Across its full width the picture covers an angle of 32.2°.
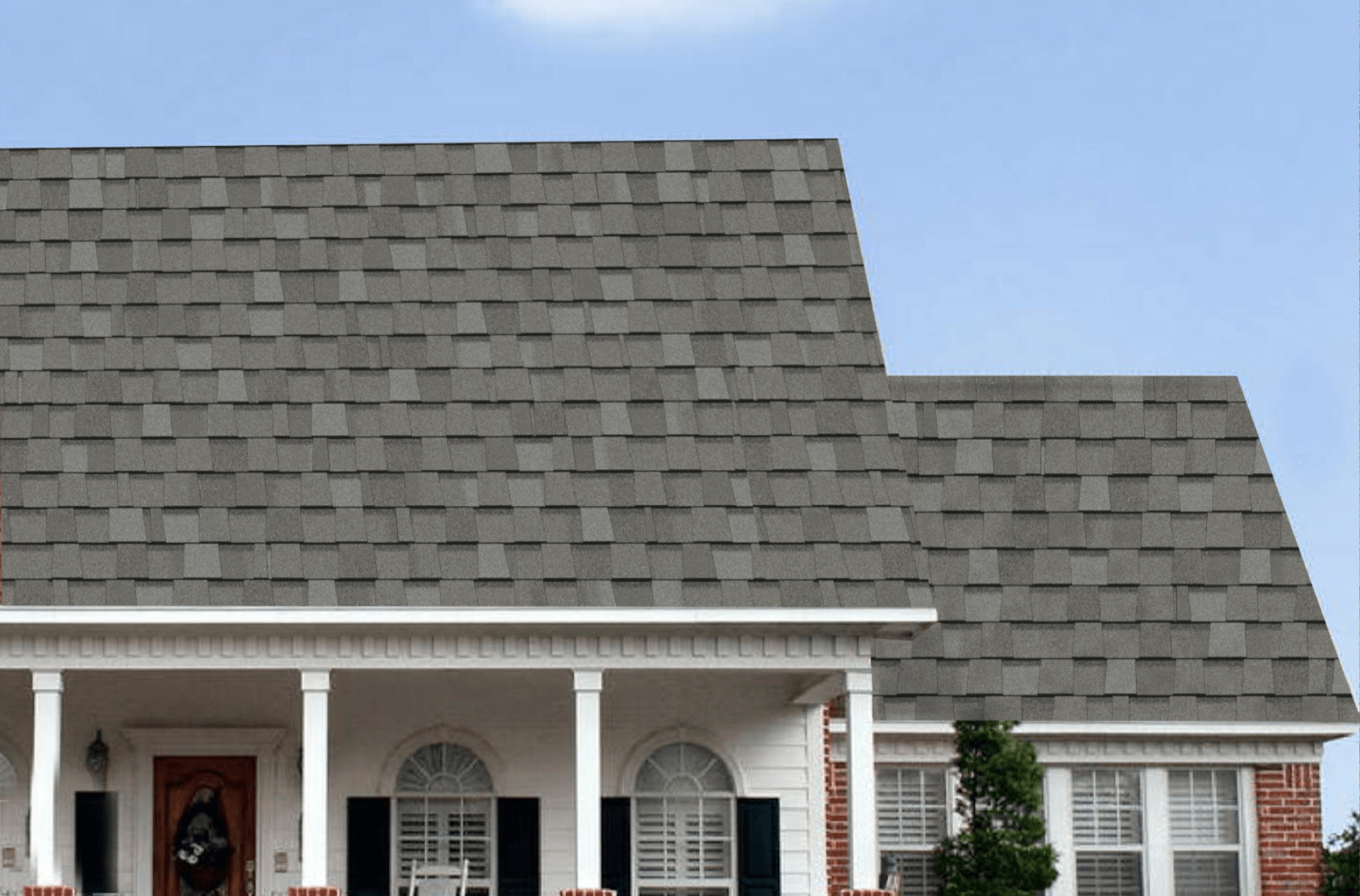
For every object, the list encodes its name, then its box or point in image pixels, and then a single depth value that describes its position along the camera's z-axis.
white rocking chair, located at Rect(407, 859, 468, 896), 19.81
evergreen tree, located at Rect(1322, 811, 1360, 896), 22.30
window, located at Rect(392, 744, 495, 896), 21.41
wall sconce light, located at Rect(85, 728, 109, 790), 21.33
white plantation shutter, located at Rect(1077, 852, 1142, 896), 22.72
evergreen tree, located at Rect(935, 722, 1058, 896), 21.55
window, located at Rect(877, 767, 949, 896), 22.72
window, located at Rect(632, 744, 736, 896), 21.50
